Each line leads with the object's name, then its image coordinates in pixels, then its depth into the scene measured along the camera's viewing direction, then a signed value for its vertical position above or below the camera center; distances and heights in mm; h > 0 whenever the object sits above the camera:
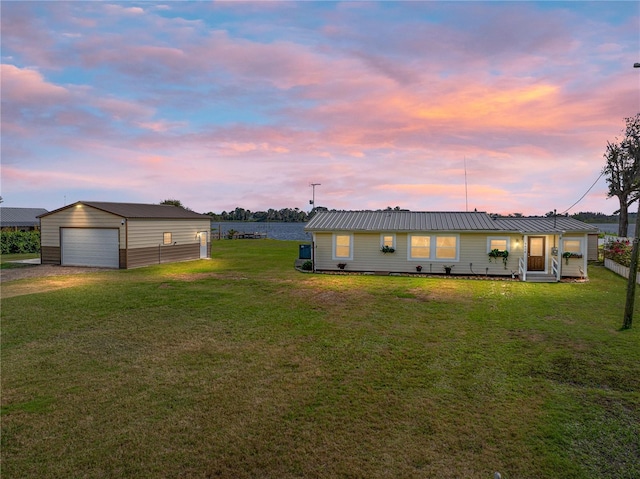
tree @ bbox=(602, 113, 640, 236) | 36156 +6638
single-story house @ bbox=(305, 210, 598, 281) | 21078 -868
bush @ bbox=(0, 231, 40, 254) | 33619 -1330
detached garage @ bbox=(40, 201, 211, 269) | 24703 -491
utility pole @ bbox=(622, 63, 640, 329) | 10586 -1924
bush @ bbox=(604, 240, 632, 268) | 22203 -1353
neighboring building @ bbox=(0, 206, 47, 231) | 55625 +1512
